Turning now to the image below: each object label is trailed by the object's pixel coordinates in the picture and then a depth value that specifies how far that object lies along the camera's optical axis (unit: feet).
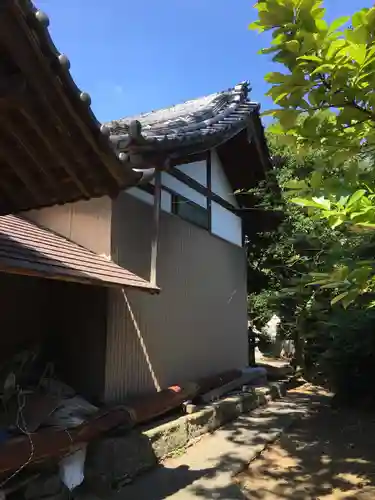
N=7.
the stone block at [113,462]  15.89
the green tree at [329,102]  8.27
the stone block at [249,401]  27.46
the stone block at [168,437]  18.60
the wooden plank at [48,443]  13.12
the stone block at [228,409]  24.31
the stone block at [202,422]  21.38
